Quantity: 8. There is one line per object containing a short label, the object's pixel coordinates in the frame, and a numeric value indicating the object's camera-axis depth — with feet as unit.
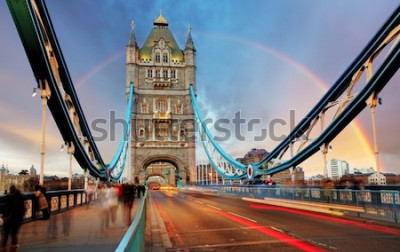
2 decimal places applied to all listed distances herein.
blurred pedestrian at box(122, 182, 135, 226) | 50.85
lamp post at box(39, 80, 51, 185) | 51.54
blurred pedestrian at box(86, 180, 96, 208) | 80.25
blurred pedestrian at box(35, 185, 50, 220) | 44.77
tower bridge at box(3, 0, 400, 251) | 32.76
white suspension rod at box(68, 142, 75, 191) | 73.61
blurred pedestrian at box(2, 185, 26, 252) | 27.22
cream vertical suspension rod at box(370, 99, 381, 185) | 55.61
